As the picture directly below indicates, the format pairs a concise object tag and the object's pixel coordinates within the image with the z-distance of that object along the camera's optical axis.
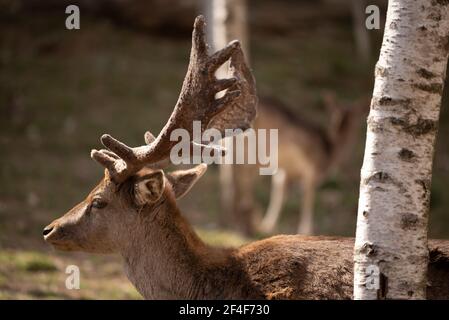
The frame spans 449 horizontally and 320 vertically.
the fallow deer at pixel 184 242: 9.42
